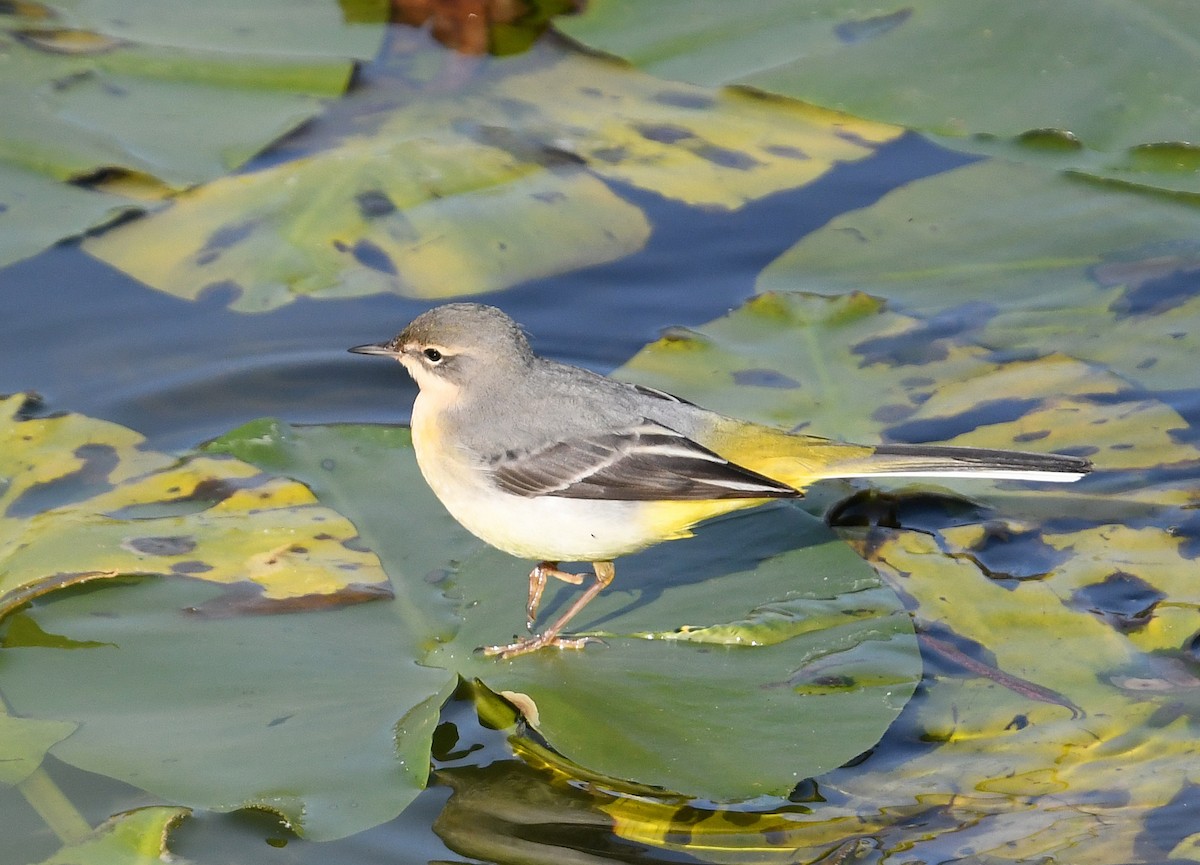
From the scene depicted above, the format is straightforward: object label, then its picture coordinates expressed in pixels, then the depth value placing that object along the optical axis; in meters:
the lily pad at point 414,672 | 9.63
